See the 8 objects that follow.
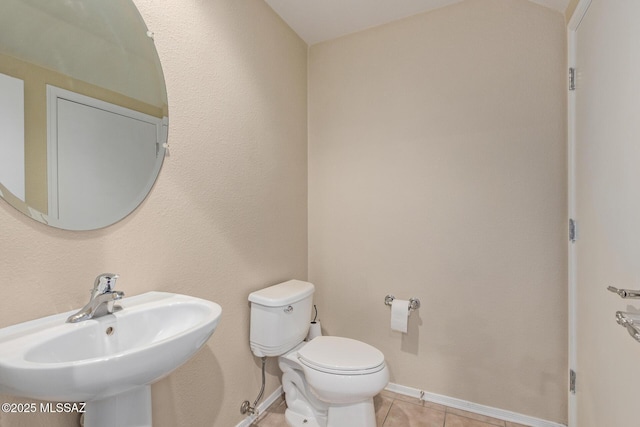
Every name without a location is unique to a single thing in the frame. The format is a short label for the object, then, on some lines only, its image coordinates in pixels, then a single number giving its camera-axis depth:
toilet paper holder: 1.88
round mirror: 0.85
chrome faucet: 0.89
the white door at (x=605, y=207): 0.91
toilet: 1.41
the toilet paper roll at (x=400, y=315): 1.84
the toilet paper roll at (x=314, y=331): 1.98
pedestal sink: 0.63
